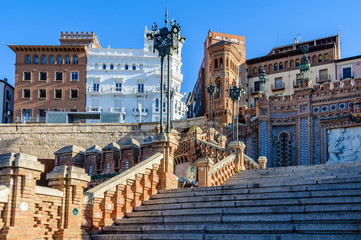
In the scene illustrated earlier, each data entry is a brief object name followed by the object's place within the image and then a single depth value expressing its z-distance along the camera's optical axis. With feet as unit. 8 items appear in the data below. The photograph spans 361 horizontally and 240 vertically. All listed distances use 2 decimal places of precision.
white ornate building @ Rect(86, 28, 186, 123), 219.41
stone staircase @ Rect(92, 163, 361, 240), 34.12
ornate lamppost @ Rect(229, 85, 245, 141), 94.84
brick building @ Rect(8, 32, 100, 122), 214.48
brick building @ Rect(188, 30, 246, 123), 167.31
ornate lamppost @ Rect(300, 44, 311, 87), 132.44
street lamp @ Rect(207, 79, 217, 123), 138.82
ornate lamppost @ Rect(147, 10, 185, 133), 54.89
